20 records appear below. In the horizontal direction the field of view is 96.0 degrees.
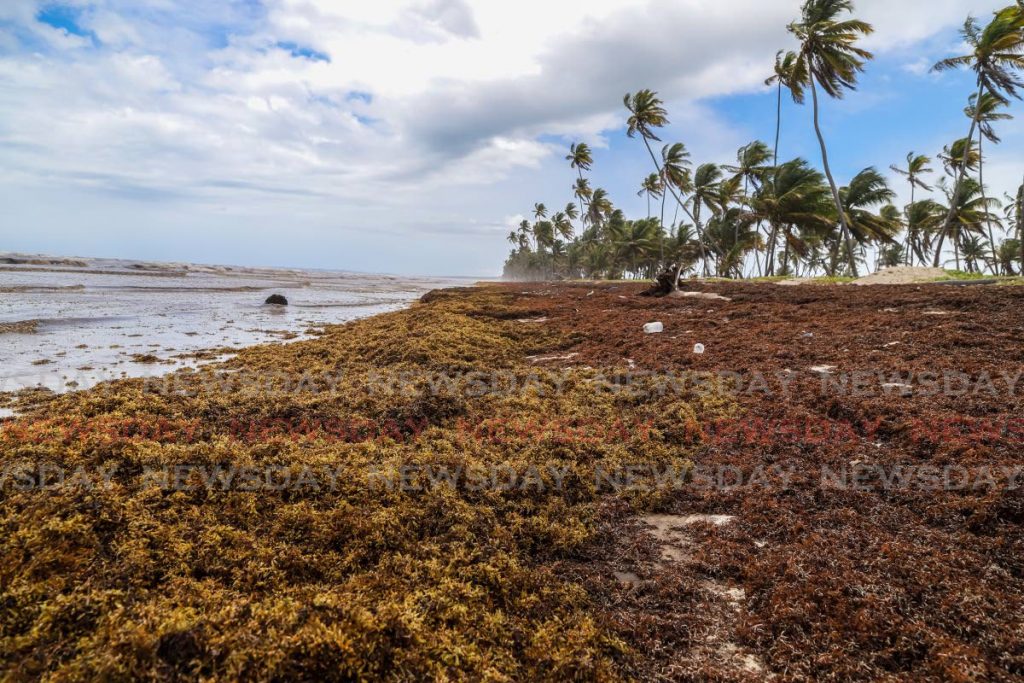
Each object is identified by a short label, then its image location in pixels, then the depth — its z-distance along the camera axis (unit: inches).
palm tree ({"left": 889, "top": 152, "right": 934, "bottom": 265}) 1920.5
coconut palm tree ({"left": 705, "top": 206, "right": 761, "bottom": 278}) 1967.3
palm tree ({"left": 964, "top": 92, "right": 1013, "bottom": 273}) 1299.1
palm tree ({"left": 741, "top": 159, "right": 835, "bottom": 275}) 1414.9
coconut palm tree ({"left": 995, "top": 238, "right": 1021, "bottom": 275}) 2269.9
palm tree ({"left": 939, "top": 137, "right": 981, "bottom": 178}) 1609.0
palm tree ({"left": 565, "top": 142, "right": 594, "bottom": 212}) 2901.1
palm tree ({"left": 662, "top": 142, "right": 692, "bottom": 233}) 1942.7
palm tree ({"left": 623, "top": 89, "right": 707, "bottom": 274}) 1754.4
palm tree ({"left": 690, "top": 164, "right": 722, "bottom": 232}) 1993.1
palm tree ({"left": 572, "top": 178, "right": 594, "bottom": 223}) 3164.9
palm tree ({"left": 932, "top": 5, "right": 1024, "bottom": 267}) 986.7
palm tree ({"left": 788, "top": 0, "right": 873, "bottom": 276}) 1050.1
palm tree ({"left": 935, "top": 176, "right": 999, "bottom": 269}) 1453.0
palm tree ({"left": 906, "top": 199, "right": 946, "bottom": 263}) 1727.4
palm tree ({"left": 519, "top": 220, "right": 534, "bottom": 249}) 4896.7
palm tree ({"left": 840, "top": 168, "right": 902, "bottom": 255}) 1435.8
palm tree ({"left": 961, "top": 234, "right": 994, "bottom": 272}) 2405.3
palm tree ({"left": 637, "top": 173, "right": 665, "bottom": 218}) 2621.8
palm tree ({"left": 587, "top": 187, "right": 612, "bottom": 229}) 3174.2
